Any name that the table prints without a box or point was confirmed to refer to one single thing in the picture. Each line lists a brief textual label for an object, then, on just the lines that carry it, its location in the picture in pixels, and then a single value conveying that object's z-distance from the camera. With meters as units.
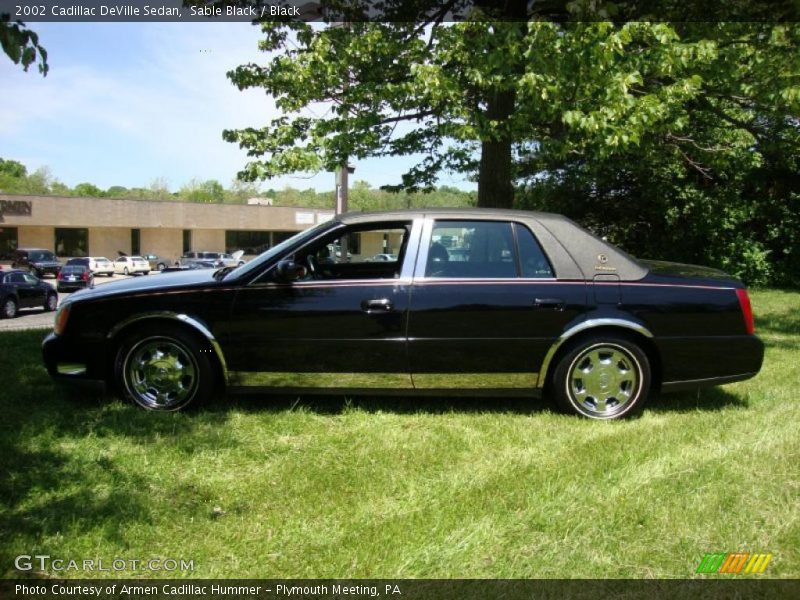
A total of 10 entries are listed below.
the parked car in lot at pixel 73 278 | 32.28
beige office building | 45.62
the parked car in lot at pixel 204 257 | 41.09
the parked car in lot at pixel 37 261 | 38.28
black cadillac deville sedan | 4.62
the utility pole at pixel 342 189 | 14.72
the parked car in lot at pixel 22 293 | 19.25
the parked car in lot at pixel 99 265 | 39.22
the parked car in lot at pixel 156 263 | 46.22
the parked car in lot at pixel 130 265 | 43.22
